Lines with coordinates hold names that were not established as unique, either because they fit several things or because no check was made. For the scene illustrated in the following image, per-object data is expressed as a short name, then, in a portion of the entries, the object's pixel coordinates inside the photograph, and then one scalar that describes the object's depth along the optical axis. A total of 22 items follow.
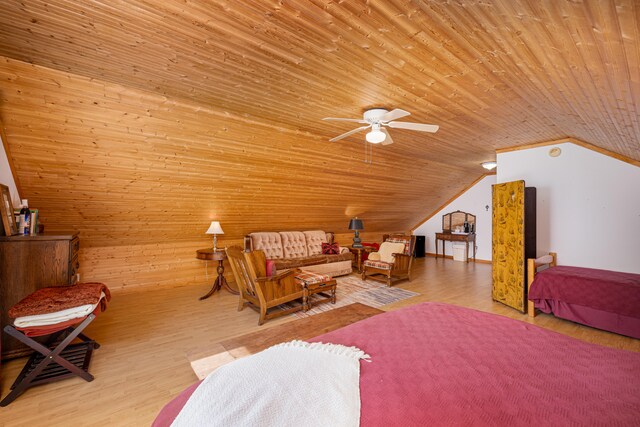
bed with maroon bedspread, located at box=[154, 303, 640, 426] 1.02
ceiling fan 3.04
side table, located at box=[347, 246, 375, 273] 6.64
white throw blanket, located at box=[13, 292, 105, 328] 2.25
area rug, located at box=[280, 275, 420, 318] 4.36
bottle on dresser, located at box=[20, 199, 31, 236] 2.99
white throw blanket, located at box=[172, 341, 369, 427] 0.95
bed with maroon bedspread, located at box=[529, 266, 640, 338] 3.25
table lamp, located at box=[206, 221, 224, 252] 4.98
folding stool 2.28
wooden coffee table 4.16
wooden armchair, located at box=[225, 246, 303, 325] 3.73
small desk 8.00
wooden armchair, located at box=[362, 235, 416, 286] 5.77
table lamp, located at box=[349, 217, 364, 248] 6.72
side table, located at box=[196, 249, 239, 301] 4.80
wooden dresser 2.71
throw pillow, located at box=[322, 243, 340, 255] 6.61
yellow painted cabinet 4.16
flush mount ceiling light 6.16
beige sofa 5.87
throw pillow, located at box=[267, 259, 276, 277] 4.03
